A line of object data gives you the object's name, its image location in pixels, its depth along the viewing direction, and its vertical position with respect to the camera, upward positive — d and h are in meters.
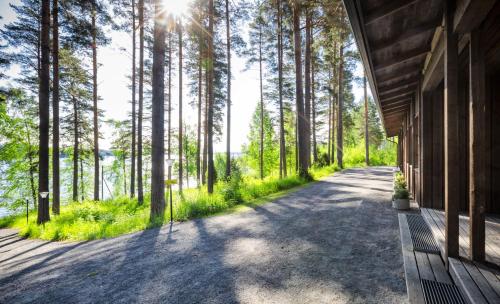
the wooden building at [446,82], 2.40 +1.21
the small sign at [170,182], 6.21 -0.78
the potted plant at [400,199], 5.78 -1.22
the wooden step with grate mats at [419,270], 2.38 -1.46
